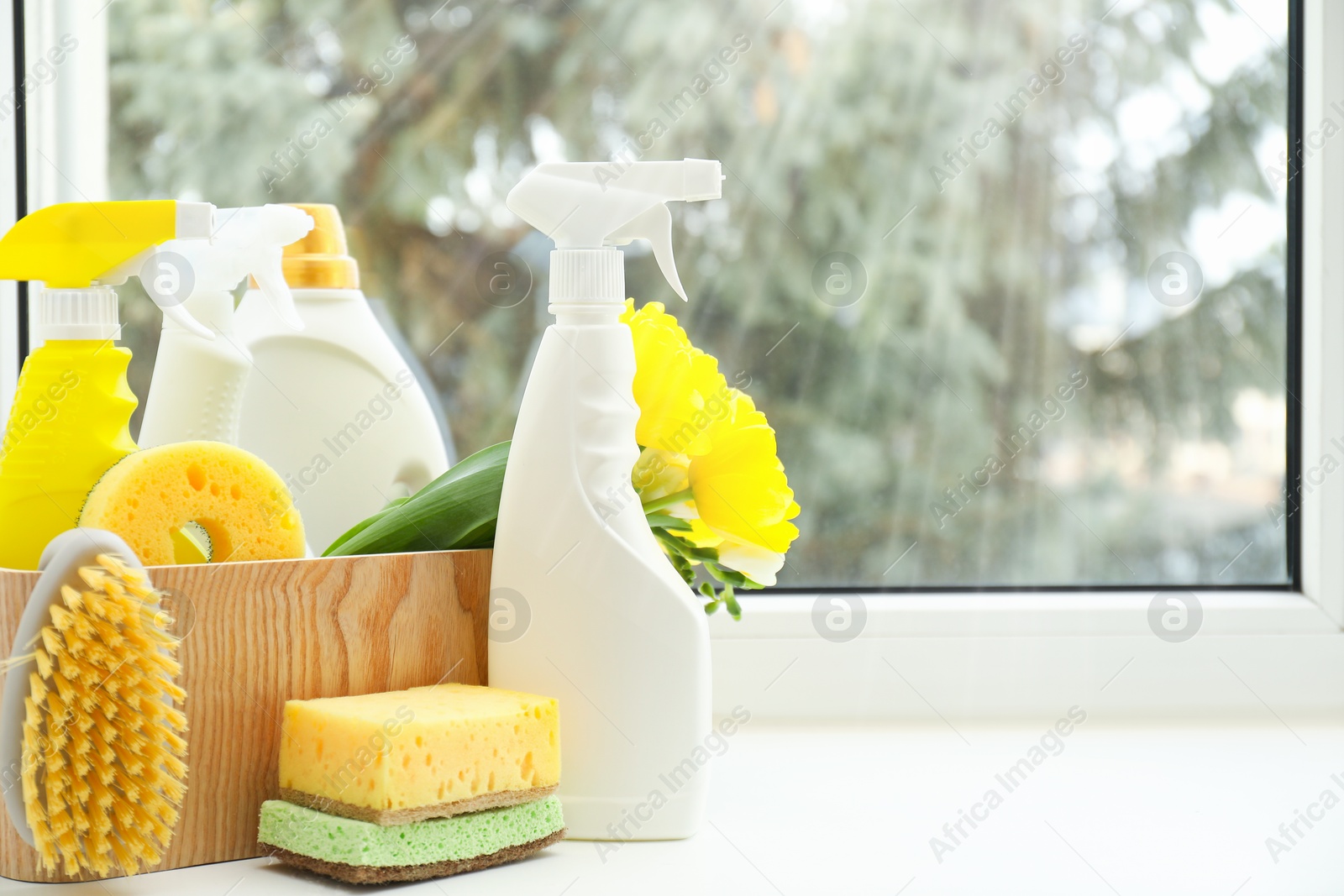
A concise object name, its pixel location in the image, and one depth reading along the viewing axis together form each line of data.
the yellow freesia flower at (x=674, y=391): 1.37
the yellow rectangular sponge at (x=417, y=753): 1.26
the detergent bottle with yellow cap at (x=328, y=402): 1.40
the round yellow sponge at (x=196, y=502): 1.29
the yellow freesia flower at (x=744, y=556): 1.39
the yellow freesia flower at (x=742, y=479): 1.37
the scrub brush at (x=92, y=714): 1.23
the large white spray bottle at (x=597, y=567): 1.33
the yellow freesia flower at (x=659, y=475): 1.39
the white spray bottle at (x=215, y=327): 1.37
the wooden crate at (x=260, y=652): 1.29
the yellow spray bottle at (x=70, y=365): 1.30
